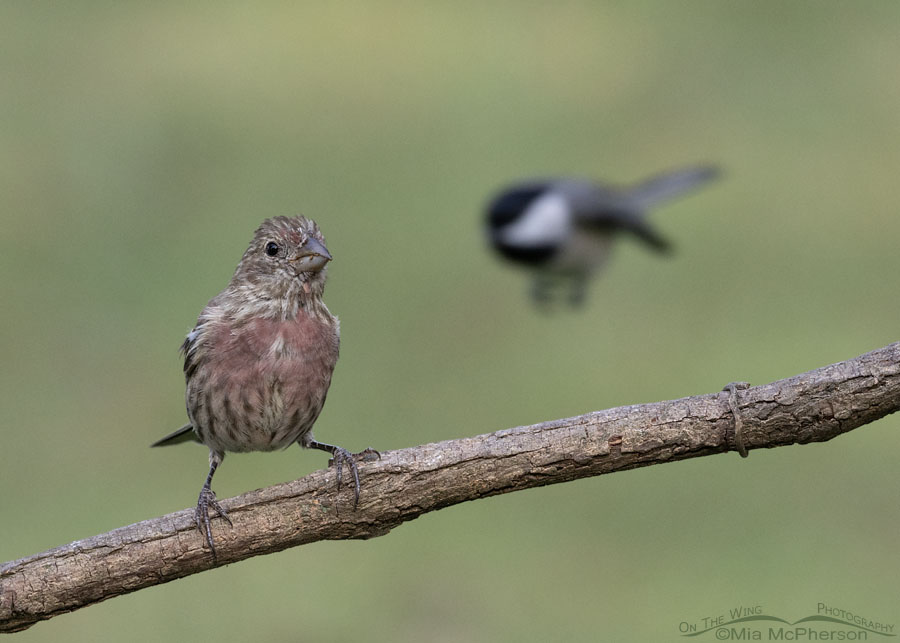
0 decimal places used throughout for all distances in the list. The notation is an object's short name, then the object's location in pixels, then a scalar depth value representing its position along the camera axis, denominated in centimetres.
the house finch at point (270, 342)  823
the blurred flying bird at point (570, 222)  1515
